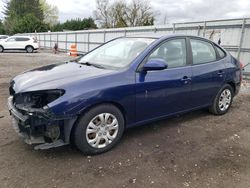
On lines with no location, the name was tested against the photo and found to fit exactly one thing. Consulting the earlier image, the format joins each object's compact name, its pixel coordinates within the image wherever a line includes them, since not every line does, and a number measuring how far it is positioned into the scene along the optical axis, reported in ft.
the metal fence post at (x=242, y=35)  23.83
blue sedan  7.55
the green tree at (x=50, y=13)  168.22
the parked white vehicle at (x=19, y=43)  56.85
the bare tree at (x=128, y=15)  106.03
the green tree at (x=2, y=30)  146.14
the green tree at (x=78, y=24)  113.18
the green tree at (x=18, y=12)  127.57
